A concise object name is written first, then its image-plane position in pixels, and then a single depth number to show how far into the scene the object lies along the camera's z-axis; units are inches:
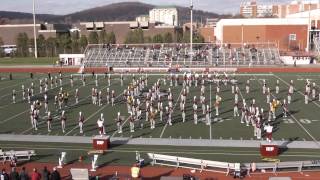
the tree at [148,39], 3098.9
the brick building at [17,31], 3701.3
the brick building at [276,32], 3058.6
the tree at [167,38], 3081.2
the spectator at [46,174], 496.1
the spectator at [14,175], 490.9
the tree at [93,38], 3012.6
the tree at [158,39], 3042.8
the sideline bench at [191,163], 568.4
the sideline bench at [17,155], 623.0
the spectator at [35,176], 488.4
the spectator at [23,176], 492.4
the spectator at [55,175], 488.1
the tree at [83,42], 2952.5
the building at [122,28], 3700.3
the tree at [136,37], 3080.7
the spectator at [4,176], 487.5
